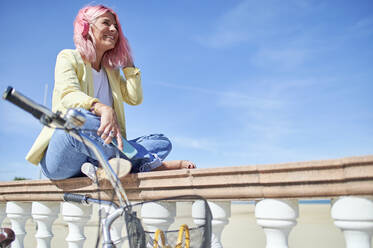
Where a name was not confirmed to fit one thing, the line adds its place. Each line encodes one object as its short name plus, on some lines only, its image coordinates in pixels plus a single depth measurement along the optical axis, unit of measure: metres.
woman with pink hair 1.77
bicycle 1.09
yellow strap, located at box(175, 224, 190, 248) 1.18
